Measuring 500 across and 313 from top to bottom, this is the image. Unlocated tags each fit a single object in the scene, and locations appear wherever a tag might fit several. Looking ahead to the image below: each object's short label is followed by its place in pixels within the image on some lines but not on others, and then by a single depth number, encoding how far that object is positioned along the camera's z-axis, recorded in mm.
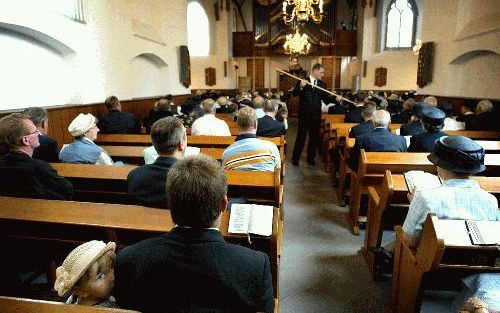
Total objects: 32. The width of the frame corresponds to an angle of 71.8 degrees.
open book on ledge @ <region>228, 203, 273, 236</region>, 1627
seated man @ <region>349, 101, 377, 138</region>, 4855
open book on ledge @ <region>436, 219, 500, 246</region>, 1599
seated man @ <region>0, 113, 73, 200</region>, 2436
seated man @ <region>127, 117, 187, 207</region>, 2160
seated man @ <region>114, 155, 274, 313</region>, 1148
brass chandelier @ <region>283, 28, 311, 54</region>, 11898
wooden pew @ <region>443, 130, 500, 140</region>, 5199
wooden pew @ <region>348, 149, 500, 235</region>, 3258
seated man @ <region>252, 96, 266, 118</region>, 6305
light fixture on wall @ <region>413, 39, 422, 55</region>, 13211
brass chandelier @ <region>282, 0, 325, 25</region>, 7844
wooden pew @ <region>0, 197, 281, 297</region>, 1830
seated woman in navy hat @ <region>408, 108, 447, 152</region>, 3494
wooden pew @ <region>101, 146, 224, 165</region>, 4121
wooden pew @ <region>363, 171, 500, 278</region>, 2658
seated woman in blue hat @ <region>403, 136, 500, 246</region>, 1885
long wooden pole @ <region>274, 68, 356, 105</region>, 6750
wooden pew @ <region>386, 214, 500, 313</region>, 1622
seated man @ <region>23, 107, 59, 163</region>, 3615
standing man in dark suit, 6828
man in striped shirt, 2971
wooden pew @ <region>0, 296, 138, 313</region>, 1029
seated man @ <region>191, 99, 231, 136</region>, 5043
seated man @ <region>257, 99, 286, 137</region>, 5398
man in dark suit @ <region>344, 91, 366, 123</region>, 6730
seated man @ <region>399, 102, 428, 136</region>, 4707
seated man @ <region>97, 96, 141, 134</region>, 5754
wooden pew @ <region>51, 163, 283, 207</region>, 2578
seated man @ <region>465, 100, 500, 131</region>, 5742
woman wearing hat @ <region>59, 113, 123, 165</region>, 3538
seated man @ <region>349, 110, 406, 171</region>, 3939
